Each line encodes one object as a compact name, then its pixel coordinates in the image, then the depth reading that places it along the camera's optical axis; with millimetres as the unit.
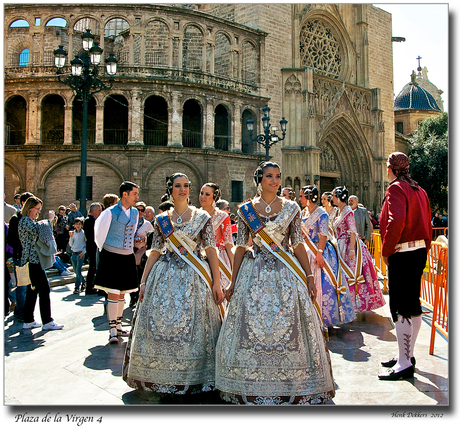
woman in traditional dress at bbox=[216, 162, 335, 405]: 3592
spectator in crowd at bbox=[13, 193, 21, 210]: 10916
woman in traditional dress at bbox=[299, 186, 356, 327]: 6430
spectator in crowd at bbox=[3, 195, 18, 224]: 8566
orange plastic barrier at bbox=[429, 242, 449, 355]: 5262
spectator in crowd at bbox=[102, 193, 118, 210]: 7057
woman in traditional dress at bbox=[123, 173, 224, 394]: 3945
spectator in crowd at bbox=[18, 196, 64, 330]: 6695
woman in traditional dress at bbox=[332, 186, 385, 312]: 7418
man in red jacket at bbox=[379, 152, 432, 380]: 4535
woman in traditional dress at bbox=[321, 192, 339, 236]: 7762
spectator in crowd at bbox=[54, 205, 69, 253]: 14523
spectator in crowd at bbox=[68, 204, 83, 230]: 15644
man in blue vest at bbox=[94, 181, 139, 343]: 6172
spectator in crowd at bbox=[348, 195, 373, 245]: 10797
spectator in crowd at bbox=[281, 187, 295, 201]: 8586
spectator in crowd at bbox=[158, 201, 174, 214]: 6770
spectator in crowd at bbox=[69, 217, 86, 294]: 10438
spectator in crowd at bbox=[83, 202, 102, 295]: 9508
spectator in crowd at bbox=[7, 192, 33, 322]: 6953
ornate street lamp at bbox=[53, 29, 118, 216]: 12516
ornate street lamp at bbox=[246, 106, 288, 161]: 17766
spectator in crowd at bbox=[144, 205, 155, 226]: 9086
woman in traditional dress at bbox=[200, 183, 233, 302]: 6094
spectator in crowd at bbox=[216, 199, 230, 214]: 7578
